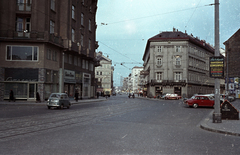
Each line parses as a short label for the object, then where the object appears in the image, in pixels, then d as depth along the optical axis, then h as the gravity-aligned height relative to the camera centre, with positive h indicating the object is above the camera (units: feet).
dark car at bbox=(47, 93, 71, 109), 76.02 -5.17
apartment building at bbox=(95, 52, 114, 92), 363.76 +18.45
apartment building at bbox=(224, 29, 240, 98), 178.09 +21.42
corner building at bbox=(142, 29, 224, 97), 224.12 +19.25
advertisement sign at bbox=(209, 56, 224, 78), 42.01 +3.19
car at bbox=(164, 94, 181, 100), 190.60 -9.12
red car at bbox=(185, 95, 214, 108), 93.20 -5.90
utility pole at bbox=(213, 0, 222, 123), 42.01 -0.34
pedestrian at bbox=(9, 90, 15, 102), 99.55 -4.93
